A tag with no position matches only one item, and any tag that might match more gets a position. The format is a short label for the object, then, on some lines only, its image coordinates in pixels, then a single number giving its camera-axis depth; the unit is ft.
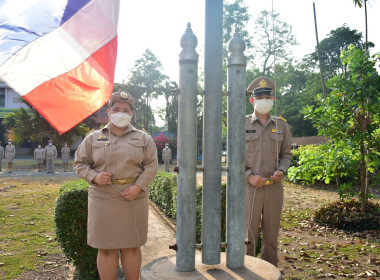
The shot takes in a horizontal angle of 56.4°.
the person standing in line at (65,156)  72.49
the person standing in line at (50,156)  66.44
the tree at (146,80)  123.65
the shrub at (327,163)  21.98
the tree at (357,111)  21.75
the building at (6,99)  120.30
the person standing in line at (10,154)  64.75
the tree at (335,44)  137.28
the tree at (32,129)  81.87
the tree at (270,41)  92.94
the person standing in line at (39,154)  70.00
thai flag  7.94
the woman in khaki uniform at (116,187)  10.39
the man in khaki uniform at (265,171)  11.21
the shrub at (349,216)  22.21
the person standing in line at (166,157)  74.33
